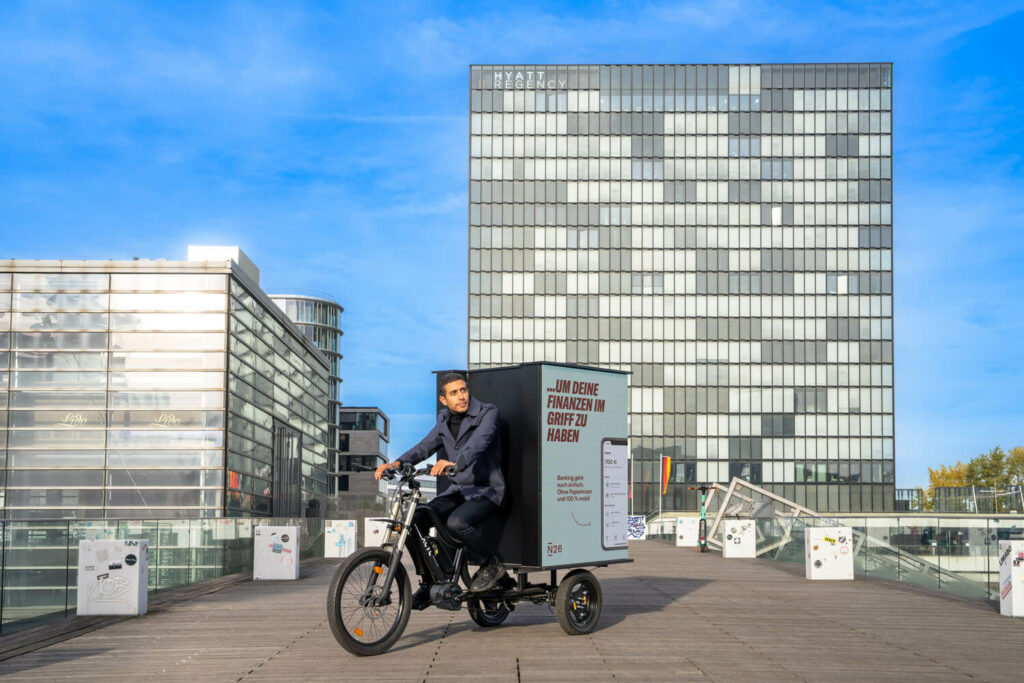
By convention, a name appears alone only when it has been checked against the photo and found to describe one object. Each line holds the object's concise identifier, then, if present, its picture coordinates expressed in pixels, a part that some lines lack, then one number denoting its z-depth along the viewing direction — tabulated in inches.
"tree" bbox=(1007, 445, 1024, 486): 3732.8
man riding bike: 374.6
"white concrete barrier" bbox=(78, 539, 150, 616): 501.0
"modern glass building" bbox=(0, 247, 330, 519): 1550.2
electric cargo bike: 340.8
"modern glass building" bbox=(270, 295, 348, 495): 5280.5
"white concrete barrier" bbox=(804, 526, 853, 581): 783.7
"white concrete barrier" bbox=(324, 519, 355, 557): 1082.1
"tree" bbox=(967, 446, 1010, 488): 3806.6
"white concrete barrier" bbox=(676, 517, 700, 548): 1465.3
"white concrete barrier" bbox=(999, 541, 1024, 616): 522.9
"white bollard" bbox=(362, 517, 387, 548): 991.0
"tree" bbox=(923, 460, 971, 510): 4040.4
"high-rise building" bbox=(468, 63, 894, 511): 4094.5
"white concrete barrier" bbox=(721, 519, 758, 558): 1127.6
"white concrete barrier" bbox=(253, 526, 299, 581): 768.3
